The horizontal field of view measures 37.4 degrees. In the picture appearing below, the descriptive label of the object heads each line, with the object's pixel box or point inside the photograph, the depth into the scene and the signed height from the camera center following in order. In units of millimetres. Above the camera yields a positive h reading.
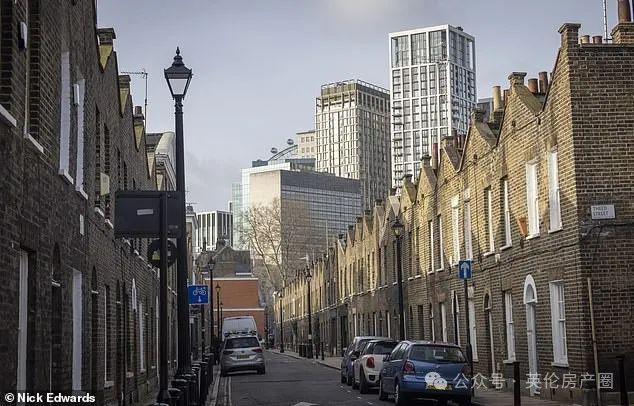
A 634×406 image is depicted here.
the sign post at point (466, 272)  24250 +1136
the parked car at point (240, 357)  40562 -1507
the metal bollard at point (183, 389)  13508 -956
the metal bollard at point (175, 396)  12324 -963
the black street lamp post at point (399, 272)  29688 +1480
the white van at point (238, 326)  56219 -232
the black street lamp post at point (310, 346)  62106 -1713
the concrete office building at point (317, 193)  156250 +22293
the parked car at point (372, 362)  27516 -1280
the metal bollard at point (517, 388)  19000 -1495
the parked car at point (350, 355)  30141 -1198
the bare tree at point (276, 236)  97812 +9130
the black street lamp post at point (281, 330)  83431 -948
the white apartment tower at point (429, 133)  194125 +38169
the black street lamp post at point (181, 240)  16297 +1447
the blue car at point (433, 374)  20891 -1282
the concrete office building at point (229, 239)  185800 +16963
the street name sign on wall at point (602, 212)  21012 +2230
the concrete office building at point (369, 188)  183338 +26625
